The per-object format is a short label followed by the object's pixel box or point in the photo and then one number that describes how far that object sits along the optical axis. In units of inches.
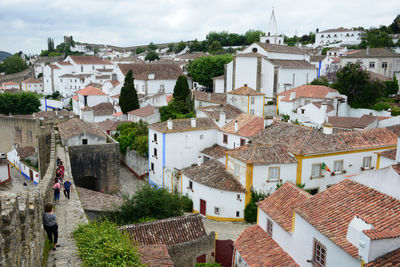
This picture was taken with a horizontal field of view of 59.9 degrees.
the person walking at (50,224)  366.9
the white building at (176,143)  1014.4
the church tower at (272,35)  2297.0
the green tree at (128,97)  1601.9
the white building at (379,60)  1658.5
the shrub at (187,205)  858.3
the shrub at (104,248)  333.4
